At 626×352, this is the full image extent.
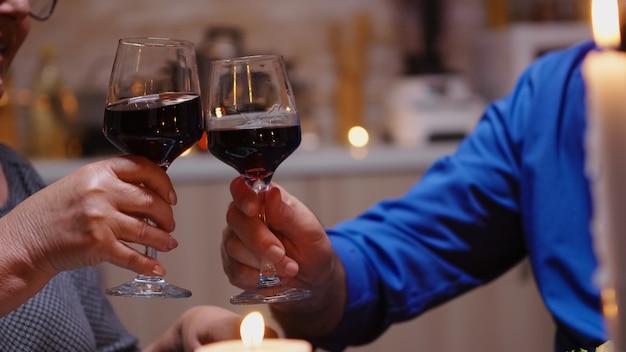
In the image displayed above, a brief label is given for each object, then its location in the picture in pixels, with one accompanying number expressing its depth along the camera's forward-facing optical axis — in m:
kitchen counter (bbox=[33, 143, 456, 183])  2.61
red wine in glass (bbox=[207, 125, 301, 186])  1.14
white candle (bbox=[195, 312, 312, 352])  0.86
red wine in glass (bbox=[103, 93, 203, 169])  1.10
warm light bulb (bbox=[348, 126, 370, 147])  3.42
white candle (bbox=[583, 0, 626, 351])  0.57
